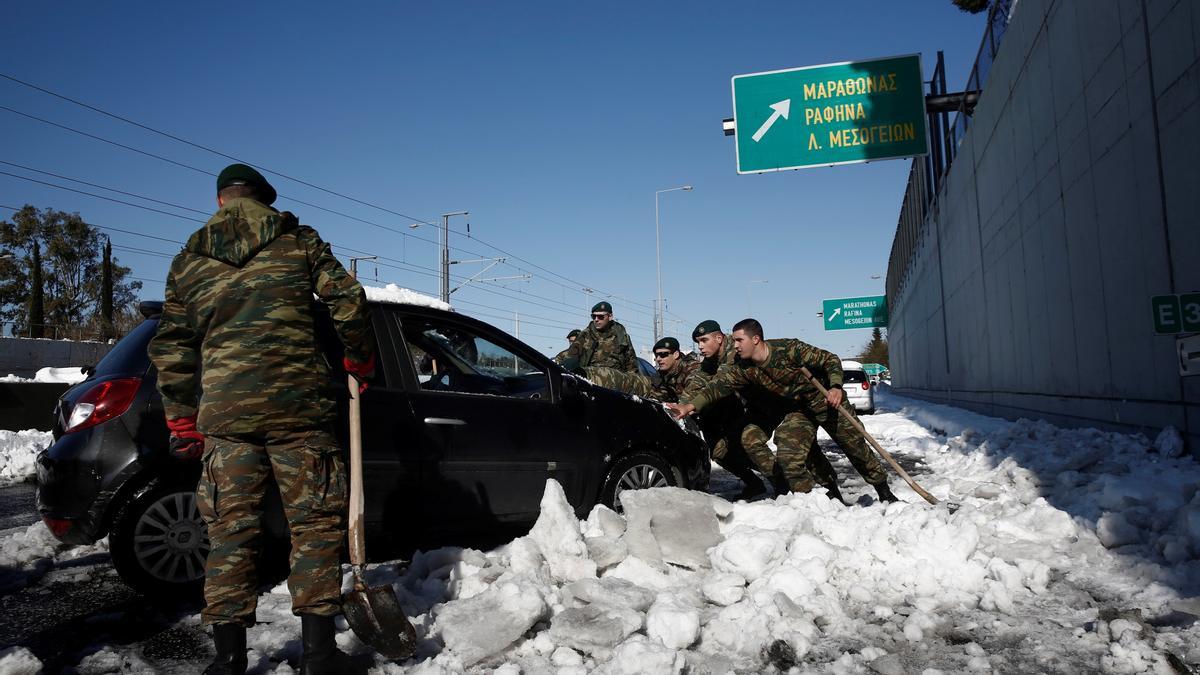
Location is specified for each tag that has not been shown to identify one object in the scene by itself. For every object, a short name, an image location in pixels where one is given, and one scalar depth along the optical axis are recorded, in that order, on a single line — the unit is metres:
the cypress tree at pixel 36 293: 45.16
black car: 3.84
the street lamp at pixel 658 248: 40.72
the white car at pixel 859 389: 16.97
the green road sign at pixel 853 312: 48.06
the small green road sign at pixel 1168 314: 4.86
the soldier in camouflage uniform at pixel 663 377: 8.32
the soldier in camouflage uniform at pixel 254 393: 2.79
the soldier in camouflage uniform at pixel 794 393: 6.21
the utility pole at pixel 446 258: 35.00
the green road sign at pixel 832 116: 12.00
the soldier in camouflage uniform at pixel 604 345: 9.76
